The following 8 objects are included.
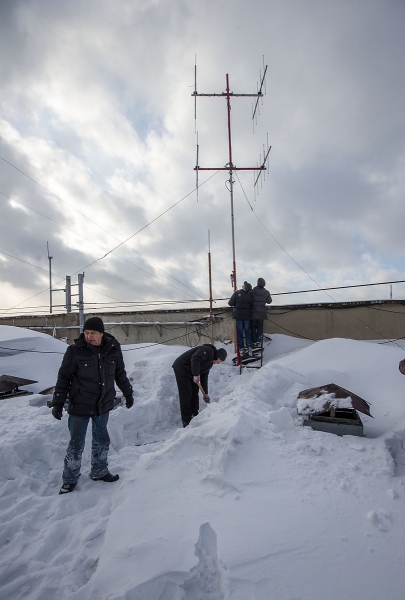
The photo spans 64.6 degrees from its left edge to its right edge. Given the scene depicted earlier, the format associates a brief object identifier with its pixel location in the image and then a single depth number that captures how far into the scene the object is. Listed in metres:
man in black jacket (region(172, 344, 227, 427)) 5.79
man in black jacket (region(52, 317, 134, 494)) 3.41
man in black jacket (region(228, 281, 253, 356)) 8.87
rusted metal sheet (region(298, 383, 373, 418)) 4.38
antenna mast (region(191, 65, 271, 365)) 10.52
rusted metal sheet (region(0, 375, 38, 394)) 6.93
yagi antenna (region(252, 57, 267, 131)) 10.61
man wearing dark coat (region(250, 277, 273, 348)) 9.03
